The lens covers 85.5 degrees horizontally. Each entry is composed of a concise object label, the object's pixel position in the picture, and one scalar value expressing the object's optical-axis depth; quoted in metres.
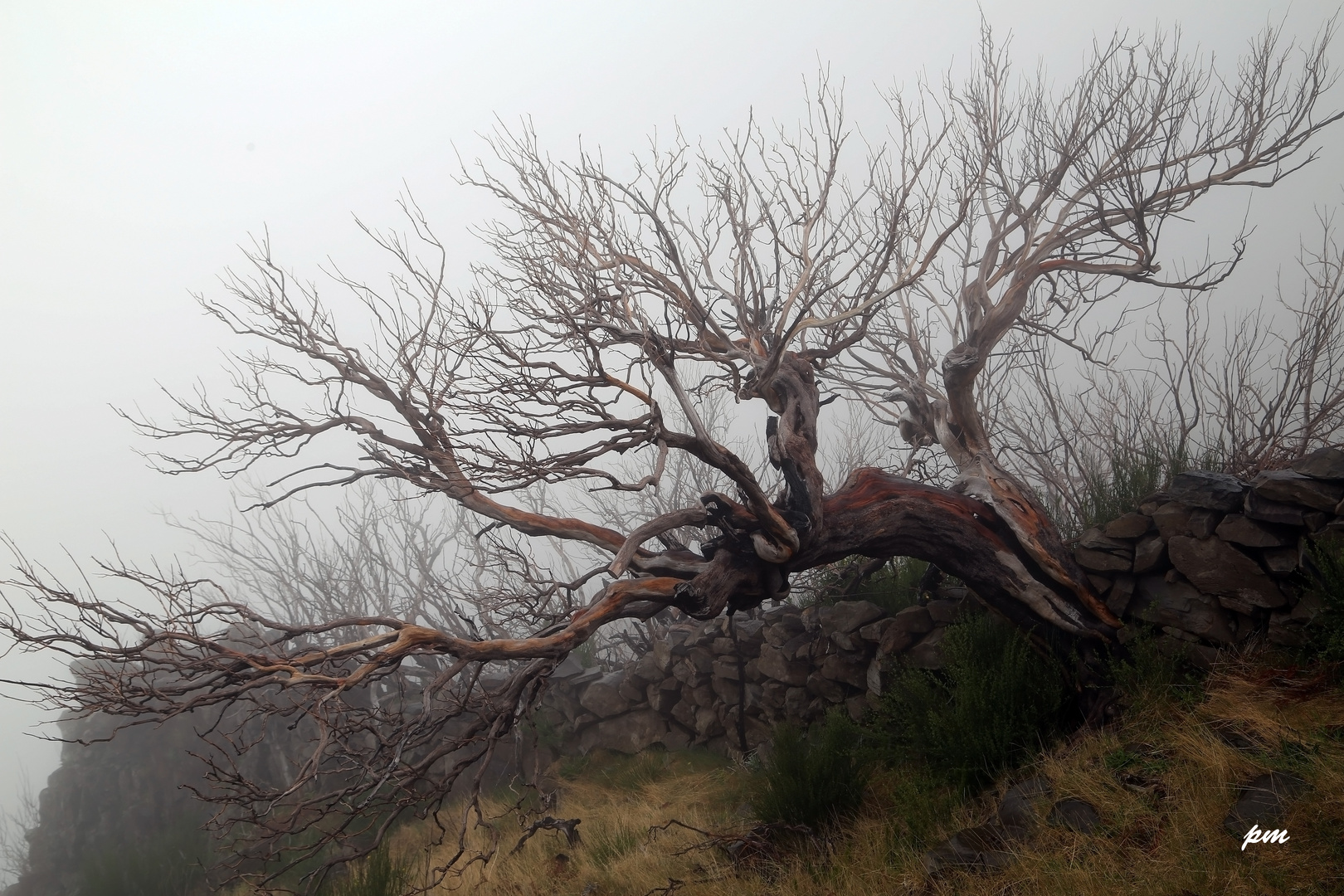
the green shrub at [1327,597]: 4.34
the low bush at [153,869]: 9.45
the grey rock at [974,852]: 4.13
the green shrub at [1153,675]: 4.89
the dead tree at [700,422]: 4.28
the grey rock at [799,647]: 7.56
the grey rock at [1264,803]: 3.51
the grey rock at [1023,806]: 4.29
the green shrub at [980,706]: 5.09
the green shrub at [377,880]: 6.25
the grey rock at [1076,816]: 4.07
